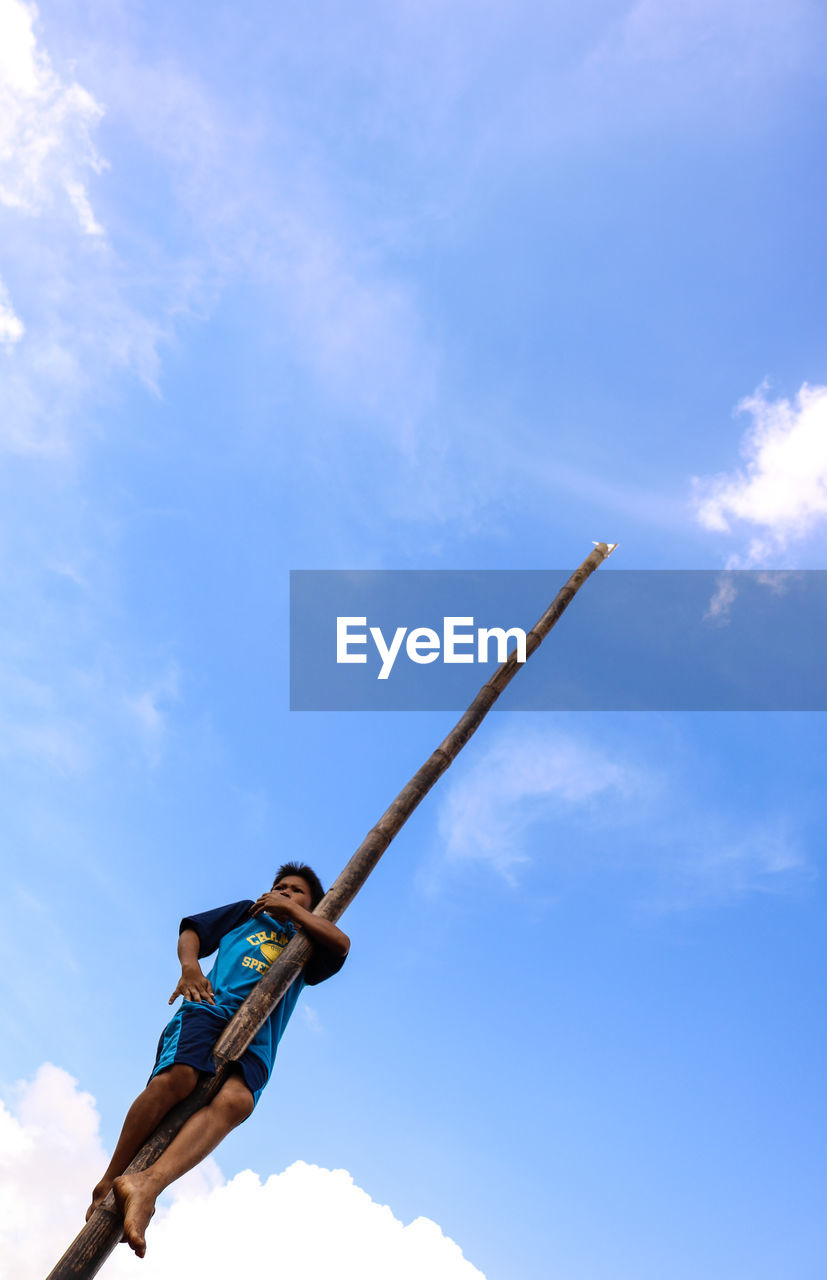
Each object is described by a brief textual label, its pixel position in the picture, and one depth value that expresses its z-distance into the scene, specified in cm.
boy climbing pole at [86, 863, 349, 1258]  347
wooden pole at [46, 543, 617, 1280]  321
